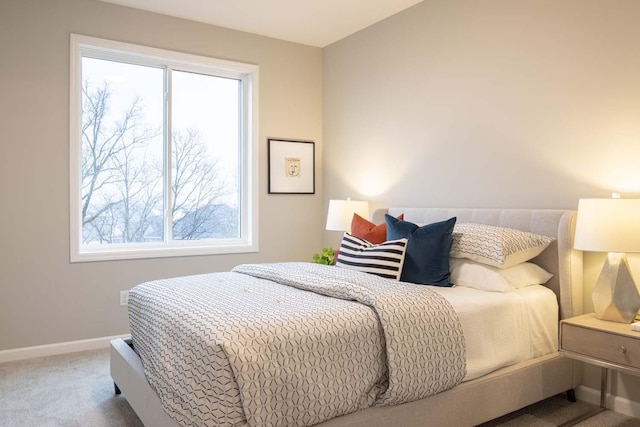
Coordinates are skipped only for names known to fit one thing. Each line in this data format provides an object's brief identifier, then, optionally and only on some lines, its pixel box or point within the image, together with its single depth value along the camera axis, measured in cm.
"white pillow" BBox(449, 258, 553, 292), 255
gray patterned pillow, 256
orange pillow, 326
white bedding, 223
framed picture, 455
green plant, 394
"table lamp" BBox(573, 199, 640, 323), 216
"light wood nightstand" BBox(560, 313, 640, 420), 207
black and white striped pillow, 270
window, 378
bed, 197
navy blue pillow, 271
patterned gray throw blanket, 162
